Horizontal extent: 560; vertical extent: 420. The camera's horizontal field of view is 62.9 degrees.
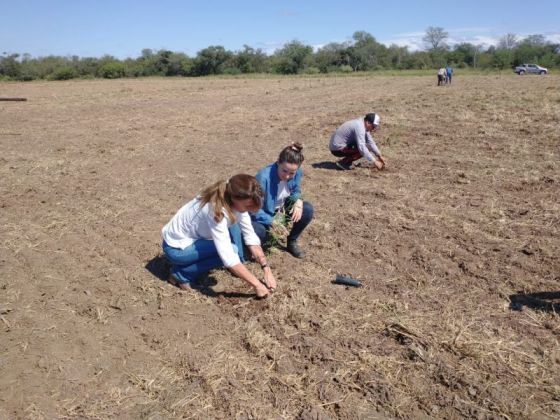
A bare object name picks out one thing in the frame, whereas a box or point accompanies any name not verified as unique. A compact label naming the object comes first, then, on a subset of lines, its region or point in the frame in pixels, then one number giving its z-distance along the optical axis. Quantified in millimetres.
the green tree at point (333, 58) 62844
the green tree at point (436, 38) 82688
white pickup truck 40031
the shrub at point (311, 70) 58281
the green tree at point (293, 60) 61650
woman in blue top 3932
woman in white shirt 3215
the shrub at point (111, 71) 55656
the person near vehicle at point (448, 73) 24244
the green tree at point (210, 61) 59938
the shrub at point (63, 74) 52331
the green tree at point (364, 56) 62344
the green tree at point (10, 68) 50875
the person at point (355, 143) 6867
